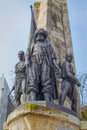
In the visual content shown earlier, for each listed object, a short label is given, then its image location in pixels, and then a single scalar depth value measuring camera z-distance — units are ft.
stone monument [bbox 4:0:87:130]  21.53
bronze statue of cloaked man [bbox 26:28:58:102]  23.84
